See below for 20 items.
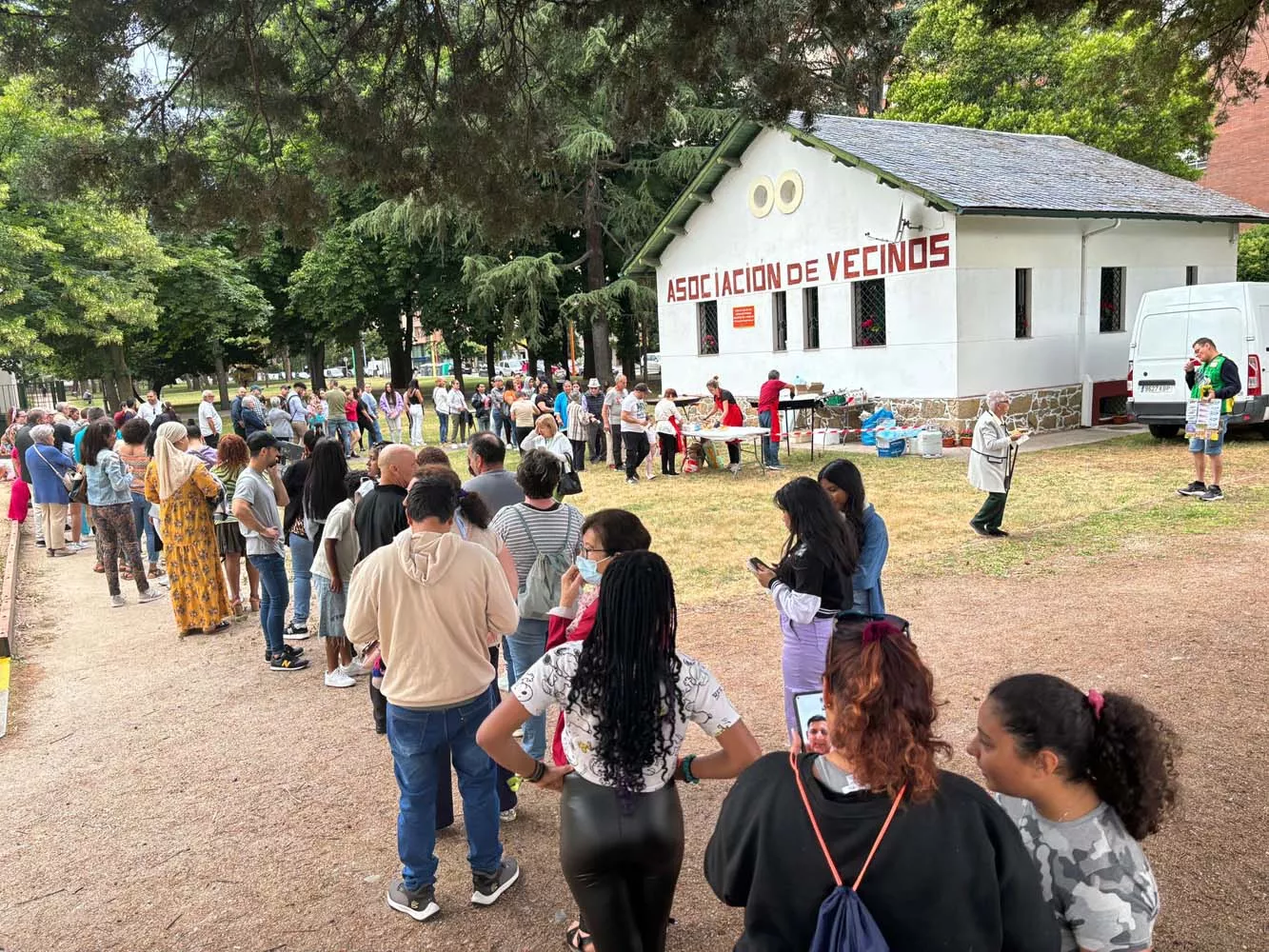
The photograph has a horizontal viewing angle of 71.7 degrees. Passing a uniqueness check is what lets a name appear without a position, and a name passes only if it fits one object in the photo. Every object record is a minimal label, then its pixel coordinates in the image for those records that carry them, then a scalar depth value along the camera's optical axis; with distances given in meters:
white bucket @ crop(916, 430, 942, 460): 15.77
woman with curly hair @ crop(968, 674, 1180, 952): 1.96
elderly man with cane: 8.86
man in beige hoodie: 3.41
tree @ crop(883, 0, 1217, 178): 24.02
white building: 16.47
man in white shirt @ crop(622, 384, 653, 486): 14.38
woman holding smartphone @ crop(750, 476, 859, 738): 3.72
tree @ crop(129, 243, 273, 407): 31.42
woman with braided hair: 2.44
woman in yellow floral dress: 7.13
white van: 13.45
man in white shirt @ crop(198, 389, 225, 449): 17.95
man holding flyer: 9.87
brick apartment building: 31.95
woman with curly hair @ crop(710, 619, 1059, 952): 1.74
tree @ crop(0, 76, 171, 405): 22.67
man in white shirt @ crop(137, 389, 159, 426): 17.59
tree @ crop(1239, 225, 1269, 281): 26.02
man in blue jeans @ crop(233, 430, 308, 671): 6.62
